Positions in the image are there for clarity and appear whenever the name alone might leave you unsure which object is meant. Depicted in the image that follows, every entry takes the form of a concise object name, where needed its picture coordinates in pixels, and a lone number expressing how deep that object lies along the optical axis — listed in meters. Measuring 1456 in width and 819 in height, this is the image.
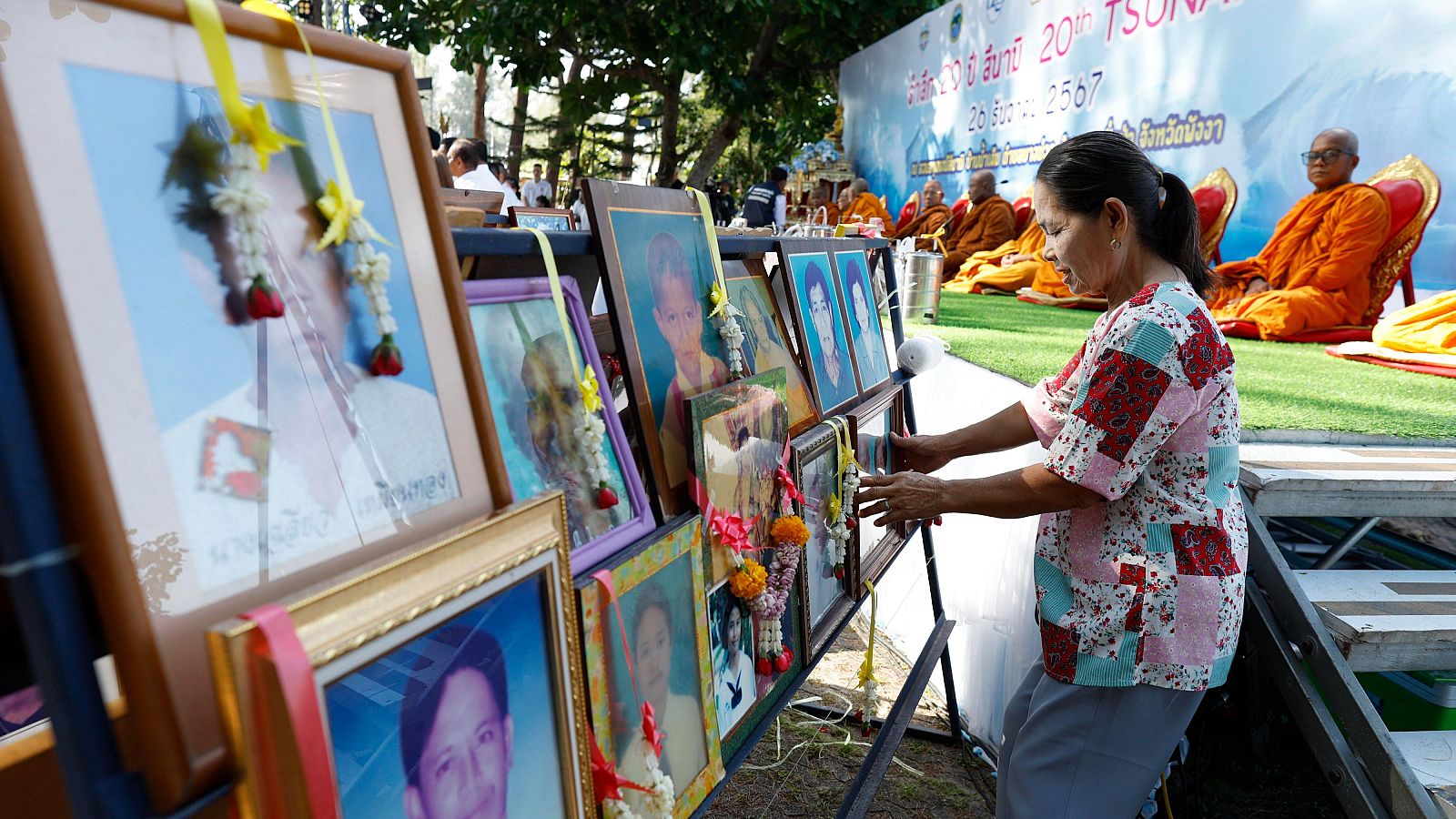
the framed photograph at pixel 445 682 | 0.51
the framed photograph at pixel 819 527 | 1.56
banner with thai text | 5.55
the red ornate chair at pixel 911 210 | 11.14
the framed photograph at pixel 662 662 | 0.90
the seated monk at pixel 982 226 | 9.36
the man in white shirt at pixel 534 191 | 13.15
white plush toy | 2.34
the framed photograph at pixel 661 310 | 1.14
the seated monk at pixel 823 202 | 13.49
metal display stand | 0.46
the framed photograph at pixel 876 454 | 1.94
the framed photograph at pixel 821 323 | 1.80
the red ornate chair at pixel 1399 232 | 5.49
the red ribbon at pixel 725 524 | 1.14
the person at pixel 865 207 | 11.70
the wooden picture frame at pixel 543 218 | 2.36
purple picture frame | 0.95
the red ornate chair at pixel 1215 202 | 6.98
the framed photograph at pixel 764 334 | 1.59
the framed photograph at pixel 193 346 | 0.47
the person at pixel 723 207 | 14.62
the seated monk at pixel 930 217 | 10.00
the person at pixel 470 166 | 5.66
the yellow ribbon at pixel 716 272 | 1.38
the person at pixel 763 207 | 9.58
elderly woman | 1.40
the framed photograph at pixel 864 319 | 2.15
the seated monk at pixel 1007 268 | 8.34
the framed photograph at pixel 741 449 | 1.16
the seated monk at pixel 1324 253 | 5.62
